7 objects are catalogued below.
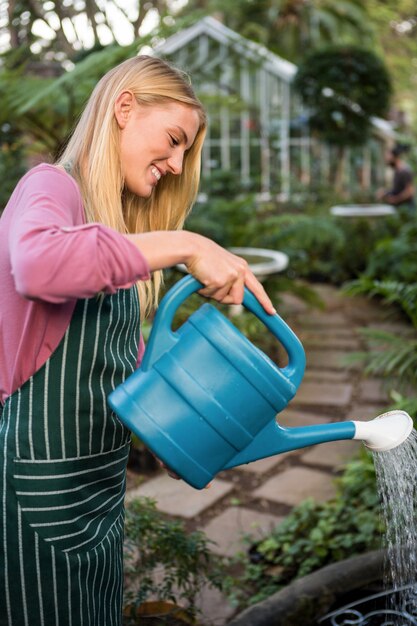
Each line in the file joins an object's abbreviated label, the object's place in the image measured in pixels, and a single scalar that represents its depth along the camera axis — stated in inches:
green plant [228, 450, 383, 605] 93.0
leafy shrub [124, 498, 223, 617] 74.3
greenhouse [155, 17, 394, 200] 394.9
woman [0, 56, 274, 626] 43.0
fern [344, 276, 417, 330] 113.2
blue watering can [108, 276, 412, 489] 41.3
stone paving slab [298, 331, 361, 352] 208.8
